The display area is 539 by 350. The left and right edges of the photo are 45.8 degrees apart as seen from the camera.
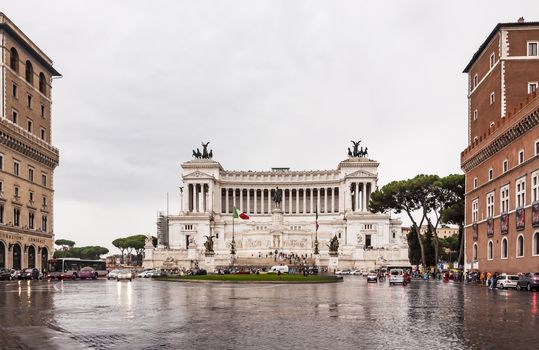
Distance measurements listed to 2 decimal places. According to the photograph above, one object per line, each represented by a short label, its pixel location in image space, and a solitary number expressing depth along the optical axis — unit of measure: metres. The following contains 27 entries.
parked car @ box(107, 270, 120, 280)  72.56
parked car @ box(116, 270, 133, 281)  68.98
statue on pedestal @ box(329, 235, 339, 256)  91.46
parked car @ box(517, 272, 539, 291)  44.81
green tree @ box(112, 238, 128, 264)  184.80
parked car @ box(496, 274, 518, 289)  49.75
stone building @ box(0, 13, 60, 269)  74.19
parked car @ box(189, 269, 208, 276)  80.69
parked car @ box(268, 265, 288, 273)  80.12
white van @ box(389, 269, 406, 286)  55.75
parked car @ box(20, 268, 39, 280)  70.56
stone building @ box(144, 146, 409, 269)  113.44
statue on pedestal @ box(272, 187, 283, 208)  139.75
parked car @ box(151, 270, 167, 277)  79.94
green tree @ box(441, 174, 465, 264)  86.12
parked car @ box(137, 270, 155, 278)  81.79
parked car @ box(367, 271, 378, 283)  62.20
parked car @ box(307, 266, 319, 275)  85.24
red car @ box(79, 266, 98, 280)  76.81
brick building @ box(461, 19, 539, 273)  51.44
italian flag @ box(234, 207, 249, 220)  98.57
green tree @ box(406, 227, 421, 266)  110.62
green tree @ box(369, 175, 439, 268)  87.81
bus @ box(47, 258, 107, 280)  75.15
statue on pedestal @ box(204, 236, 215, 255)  95.44
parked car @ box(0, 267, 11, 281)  66.66
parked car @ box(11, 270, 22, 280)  68.98
